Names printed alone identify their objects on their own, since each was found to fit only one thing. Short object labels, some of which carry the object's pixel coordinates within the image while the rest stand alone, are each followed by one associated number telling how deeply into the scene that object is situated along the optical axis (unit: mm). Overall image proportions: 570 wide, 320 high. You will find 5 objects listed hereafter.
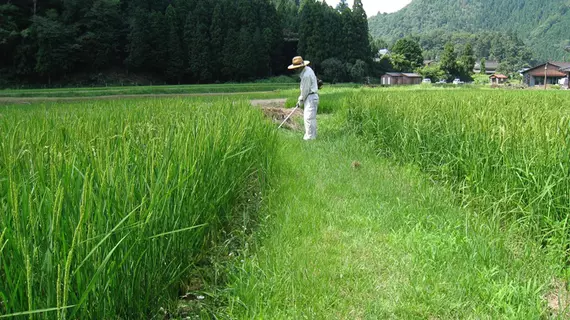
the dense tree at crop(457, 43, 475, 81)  73375
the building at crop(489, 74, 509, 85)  74188
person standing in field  8016
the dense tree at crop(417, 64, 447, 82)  70250
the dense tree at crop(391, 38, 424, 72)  73294
